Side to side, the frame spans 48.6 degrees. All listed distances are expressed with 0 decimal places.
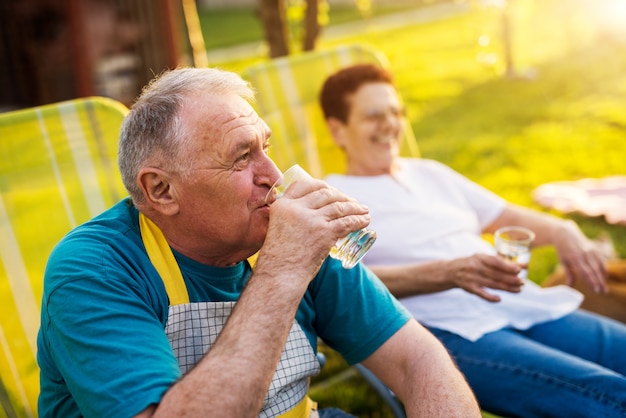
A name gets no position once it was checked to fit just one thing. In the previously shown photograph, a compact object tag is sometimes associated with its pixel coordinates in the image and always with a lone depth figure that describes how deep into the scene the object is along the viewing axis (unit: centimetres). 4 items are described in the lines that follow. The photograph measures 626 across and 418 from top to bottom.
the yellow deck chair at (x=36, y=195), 240
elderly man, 157
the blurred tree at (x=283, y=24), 496
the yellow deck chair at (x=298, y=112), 375
